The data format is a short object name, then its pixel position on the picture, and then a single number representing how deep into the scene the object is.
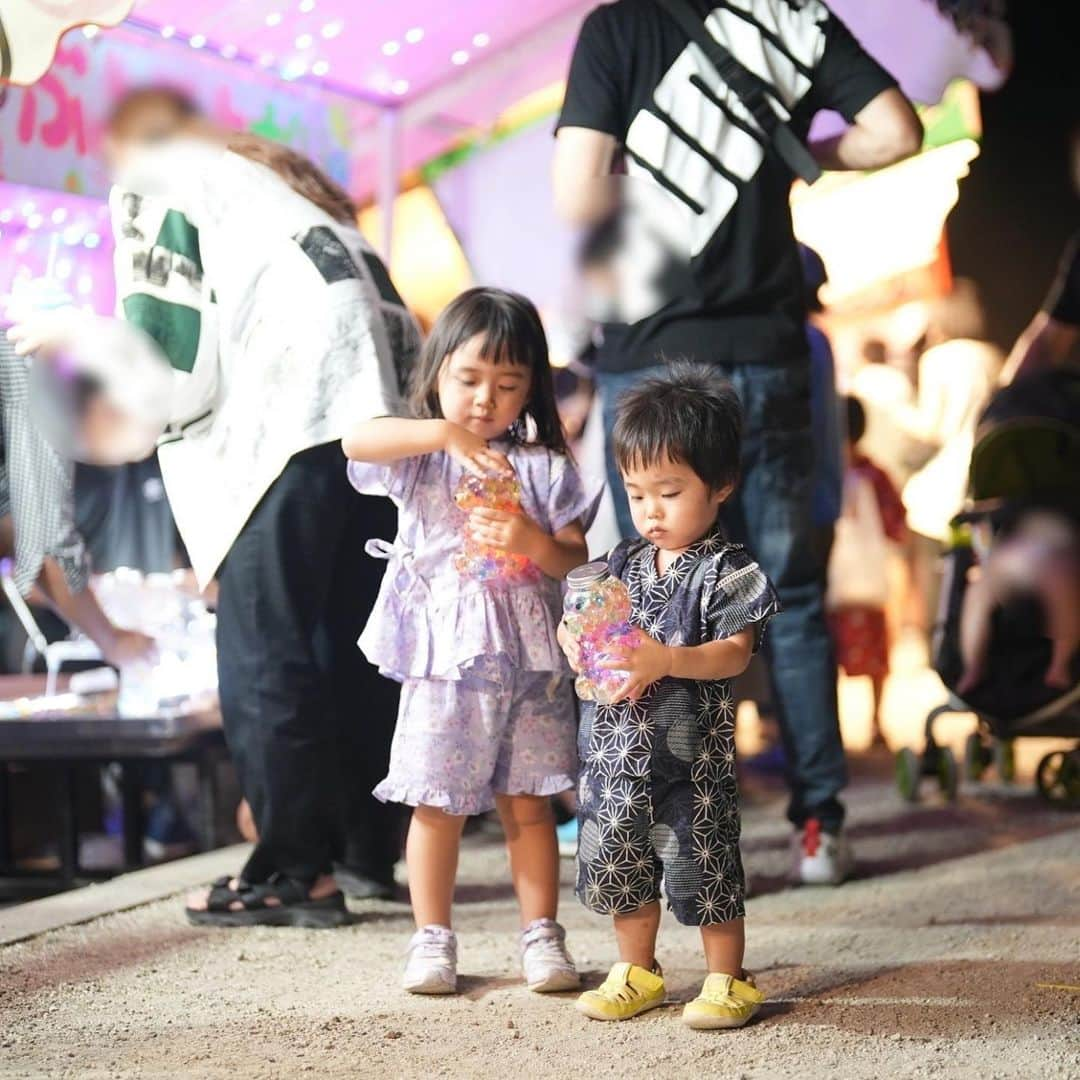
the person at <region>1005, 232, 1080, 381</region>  3.70
